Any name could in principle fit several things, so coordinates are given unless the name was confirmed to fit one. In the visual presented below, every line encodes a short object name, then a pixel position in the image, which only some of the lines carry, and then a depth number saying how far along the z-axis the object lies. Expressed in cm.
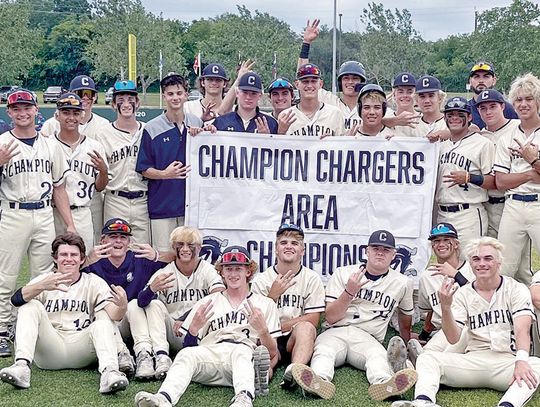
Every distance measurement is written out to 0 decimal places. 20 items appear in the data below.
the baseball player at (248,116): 742
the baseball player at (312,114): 775
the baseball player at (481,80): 819
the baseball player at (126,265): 639
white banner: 752
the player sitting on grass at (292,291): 632
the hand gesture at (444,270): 621
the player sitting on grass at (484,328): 552
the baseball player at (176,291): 623
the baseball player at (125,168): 742
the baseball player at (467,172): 707
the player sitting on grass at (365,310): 607
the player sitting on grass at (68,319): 563
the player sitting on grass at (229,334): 536
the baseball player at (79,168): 712
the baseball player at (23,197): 668
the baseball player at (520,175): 670
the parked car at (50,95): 4513
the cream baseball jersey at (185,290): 659
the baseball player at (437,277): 615
